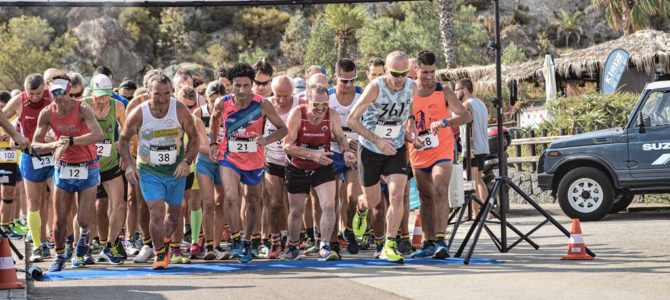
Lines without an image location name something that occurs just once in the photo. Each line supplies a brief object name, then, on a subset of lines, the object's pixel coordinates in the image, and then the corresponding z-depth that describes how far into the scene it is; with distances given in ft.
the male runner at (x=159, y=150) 37.73
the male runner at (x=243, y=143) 40.57
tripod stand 39.37
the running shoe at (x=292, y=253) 42.04
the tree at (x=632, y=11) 147.54
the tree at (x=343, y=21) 252.01
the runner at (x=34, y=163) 42.86
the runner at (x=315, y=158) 40.81
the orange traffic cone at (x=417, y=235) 45.39
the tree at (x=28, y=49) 308.60
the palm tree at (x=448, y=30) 165.58
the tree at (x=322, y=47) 281.54
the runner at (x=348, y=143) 43.29
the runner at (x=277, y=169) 42.70
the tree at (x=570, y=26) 357.41
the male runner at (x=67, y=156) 38.52
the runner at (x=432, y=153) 40.75
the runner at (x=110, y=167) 41.52
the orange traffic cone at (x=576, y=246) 39.29
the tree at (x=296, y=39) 321.73
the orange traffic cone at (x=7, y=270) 32.09
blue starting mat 37.09
